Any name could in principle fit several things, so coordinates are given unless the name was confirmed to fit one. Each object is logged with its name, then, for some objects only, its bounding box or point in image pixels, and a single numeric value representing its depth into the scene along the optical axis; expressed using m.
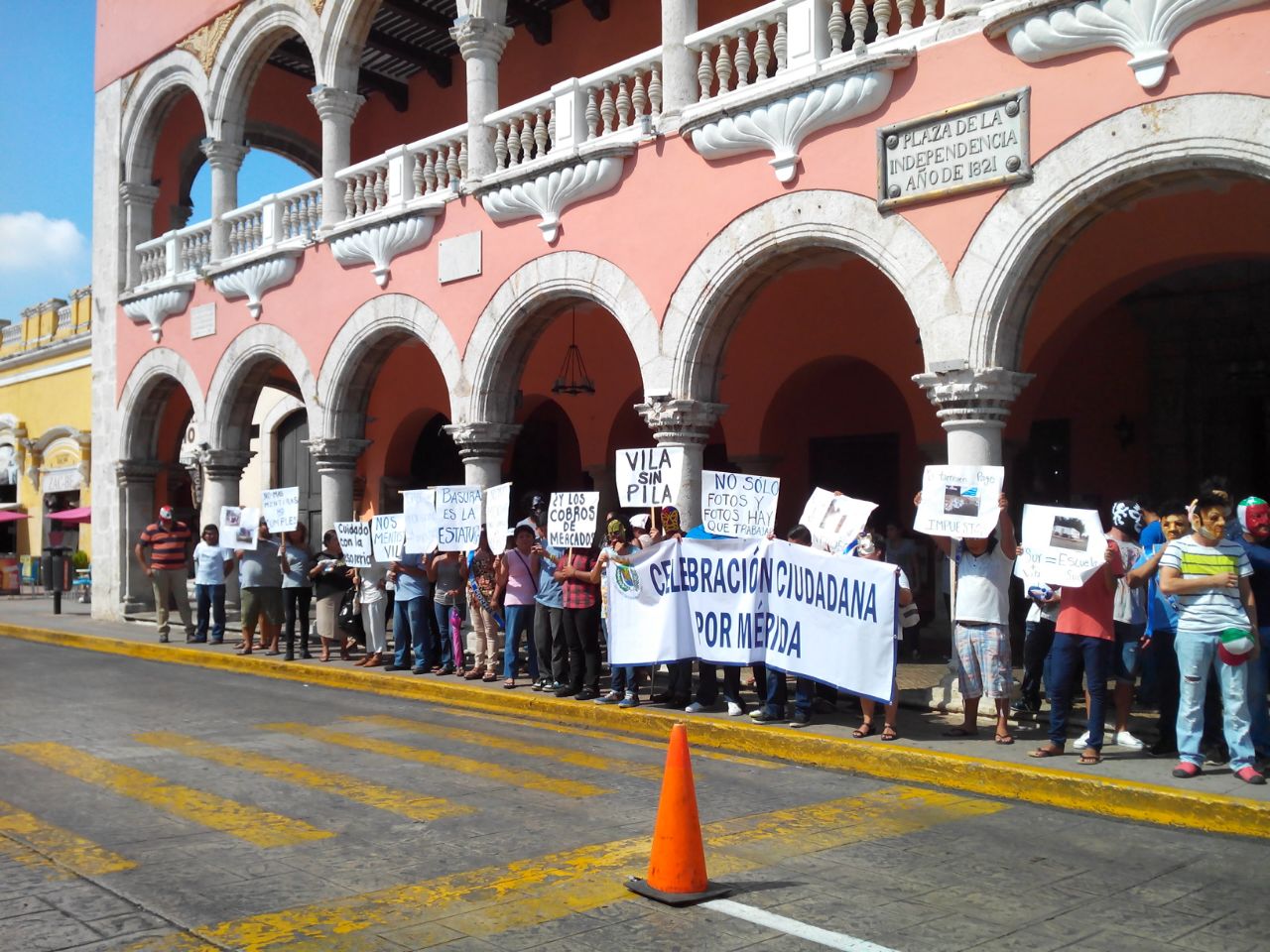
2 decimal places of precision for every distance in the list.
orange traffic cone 5.03
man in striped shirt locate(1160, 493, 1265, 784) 7.04
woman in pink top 11.57
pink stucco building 9.34
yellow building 28.70
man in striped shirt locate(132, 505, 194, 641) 16.41
